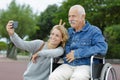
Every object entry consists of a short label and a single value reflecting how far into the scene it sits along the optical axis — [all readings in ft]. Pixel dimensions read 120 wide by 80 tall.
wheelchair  15.05
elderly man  15.33
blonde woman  15.55
